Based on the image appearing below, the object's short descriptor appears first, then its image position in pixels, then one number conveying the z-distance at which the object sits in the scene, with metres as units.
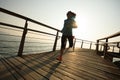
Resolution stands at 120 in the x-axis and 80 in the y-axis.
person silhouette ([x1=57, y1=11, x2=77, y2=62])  2.66
